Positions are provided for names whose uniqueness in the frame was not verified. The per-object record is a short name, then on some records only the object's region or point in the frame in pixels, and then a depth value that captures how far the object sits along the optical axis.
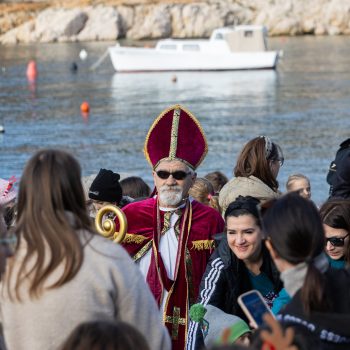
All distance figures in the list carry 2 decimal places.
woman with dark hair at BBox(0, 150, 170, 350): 3.61
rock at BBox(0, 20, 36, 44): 82.38
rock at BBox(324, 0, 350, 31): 77.12
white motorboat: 49.88
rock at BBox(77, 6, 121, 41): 81.44
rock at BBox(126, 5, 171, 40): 80.50
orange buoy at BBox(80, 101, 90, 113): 35.50
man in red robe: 5.51
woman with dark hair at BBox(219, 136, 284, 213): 6.08
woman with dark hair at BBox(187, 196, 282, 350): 5.11
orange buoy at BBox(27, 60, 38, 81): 48.94
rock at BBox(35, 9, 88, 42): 81.44
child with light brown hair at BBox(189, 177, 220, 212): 7.39
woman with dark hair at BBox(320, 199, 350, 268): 5.12
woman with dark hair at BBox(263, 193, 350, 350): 3.59
